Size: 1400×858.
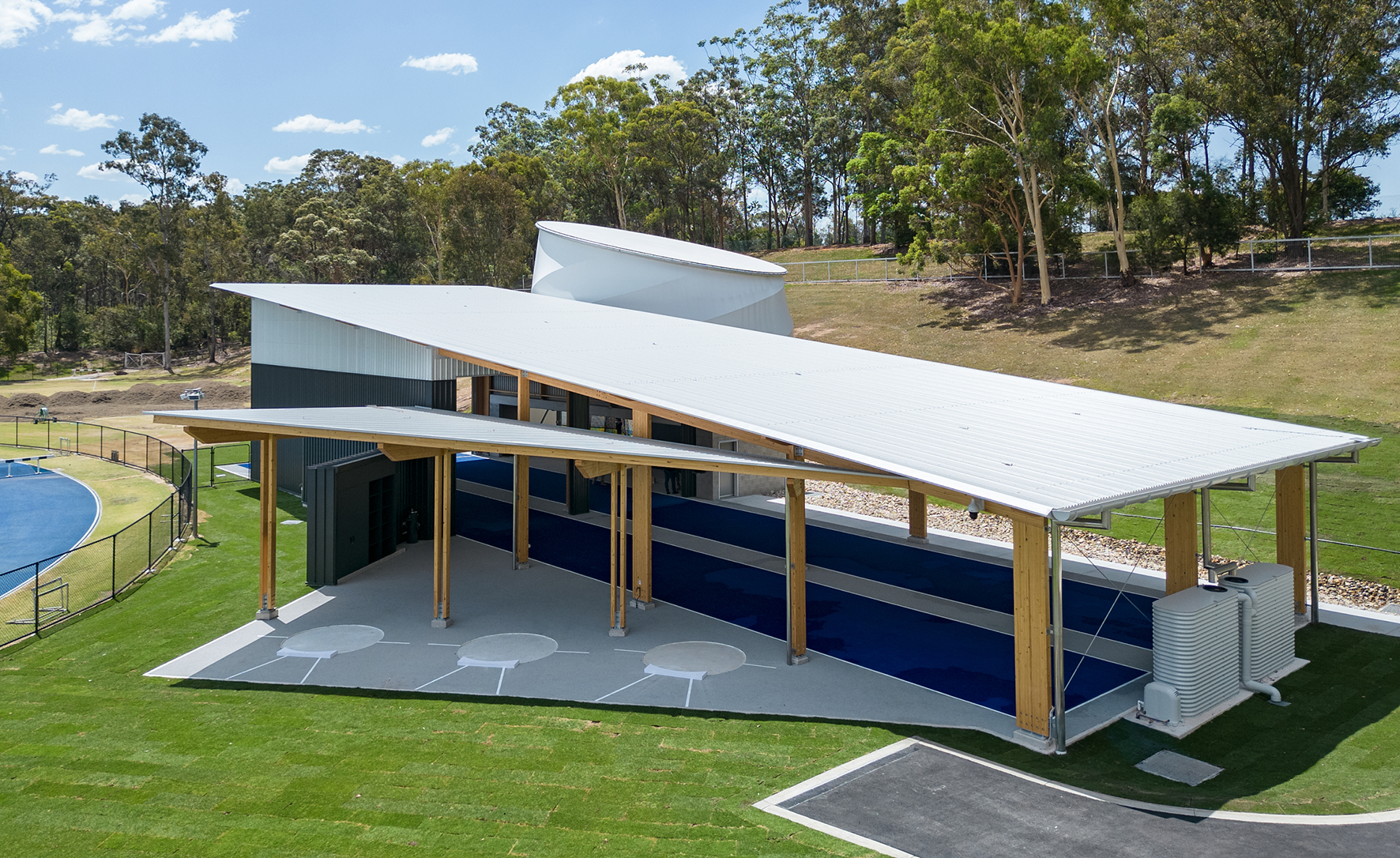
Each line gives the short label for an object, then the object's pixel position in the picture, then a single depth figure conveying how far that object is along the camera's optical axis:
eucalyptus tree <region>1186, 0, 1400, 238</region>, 37.28
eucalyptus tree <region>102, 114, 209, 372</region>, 70.19
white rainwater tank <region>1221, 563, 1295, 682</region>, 12.59
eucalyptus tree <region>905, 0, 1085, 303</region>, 38.59
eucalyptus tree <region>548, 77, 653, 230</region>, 72.31
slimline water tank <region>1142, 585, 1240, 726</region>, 11.47
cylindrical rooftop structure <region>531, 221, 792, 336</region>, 29.78
